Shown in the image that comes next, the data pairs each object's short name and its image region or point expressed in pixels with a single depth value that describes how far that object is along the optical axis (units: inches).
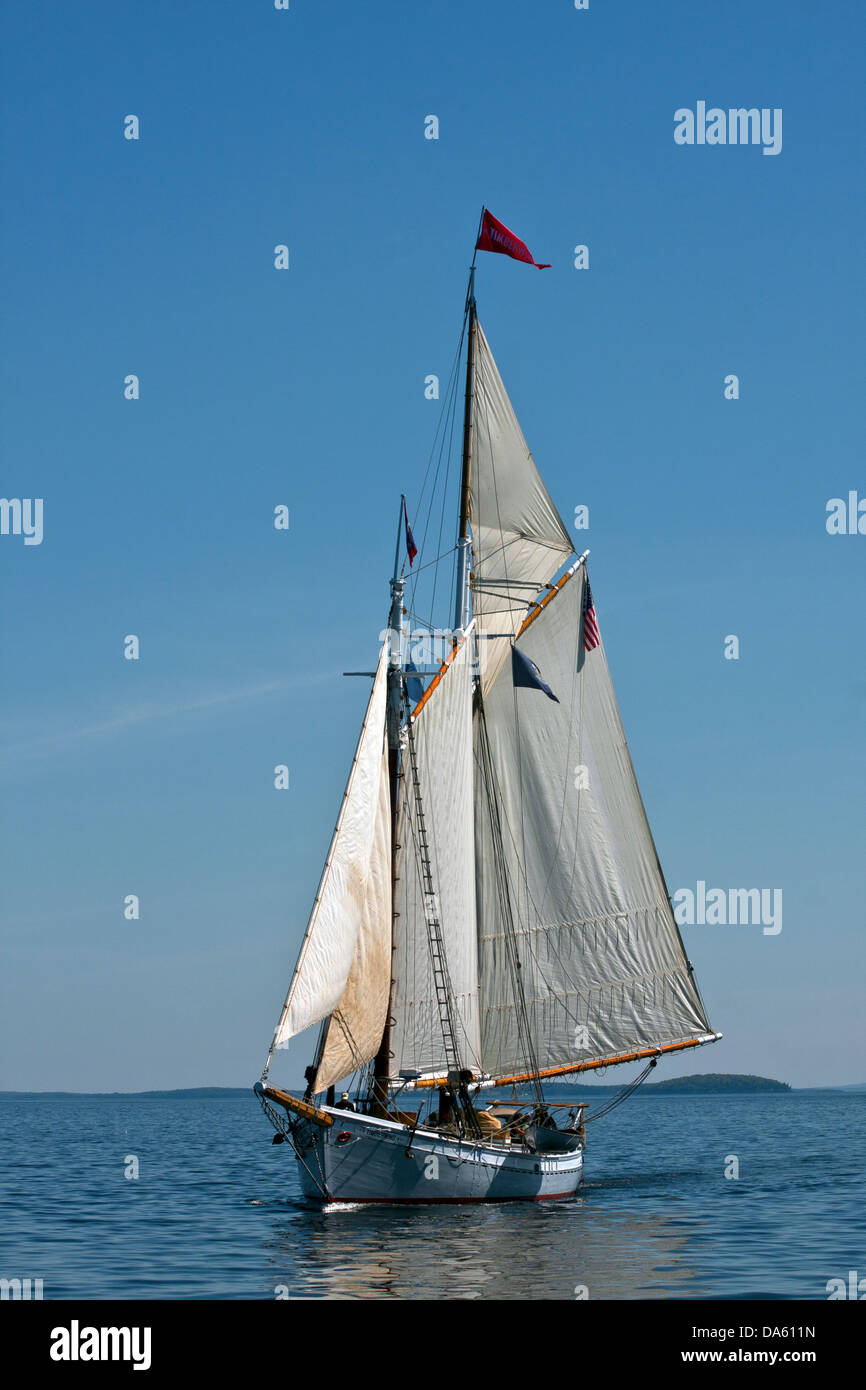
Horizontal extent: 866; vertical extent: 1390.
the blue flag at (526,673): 2235.5
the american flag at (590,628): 2315.5
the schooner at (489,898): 1790.1
